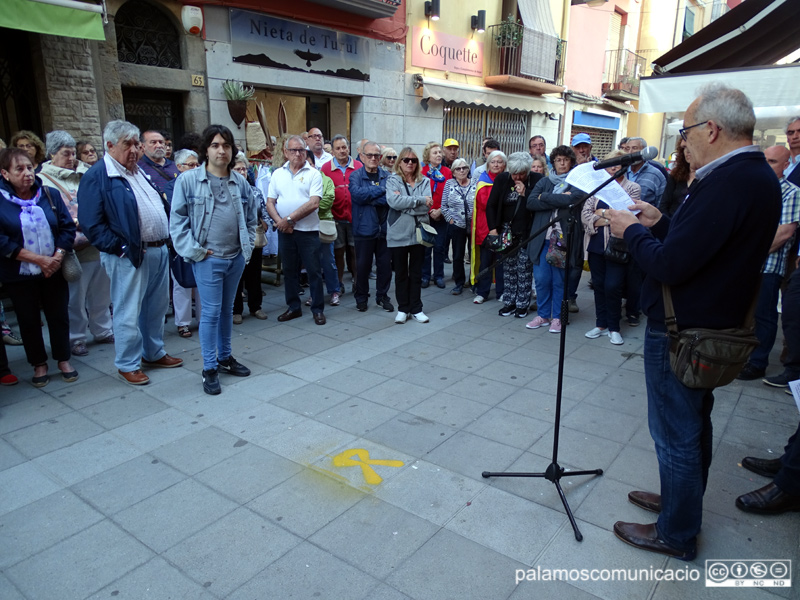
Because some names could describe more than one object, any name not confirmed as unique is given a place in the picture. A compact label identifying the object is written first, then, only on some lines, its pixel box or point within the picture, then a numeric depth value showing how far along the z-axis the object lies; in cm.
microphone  242
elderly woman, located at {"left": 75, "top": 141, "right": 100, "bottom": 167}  580
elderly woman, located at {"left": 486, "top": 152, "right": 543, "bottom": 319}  607
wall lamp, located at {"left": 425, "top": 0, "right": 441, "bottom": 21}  1280
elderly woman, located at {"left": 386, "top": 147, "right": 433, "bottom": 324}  605
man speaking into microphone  210
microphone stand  260
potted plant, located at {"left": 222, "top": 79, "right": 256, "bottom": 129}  934
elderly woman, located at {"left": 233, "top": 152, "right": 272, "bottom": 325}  620
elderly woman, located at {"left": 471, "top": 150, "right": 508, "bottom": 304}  659
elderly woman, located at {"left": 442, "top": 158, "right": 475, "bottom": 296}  720
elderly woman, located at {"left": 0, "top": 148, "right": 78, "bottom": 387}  420
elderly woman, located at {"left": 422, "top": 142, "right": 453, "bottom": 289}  765
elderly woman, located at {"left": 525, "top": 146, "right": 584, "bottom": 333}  566
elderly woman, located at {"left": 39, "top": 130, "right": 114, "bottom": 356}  507
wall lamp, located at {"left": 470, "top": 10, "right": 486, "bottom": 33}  1402
